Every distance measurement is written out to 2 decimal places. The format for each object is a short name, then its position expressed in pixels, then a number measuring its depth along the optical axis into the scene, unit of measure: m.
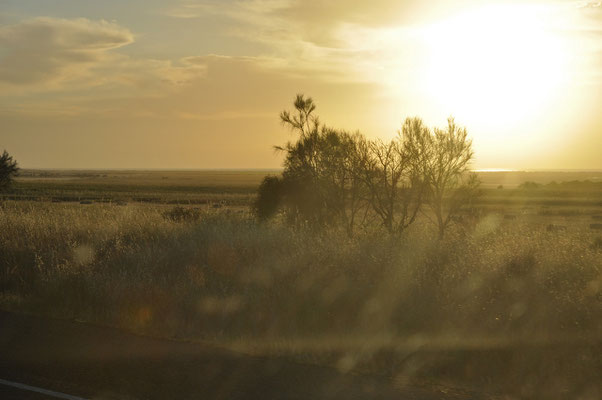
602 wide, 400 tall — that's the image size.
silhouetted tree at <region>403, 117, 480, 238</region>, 20.78
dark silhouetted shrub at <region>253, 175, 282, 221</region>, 24.62
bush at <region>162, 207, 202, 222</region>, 27.57
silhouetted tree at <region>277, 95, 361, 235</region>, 21.20
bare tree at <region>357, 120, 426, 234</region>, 20.23
